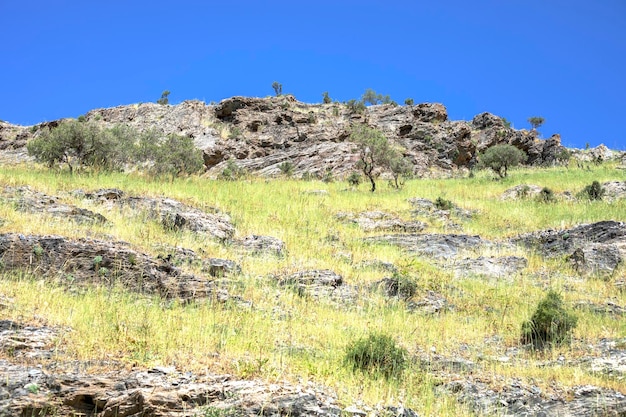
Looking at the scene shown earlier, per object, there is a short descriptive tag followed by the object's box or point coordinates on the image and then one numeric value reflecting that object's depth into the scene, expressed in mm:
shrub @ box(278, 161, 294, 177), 31259
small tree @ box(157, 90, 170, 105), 46094
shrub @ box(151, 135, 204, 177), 24438
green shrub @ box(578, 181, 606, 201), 22000
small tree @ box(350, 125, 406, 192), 26781
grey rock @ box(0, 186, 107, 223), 11430
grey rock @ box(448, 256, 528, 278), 12977
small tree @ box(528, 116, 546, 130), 59719
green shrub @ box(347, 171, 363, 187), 27047
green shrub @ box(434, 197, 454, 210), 21031
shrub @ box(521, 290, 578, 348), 8469
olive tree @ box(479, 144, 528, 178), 30062
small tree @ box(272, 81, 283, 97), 51544
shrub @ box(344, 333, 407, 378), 6224
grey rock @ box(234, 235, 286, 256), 12655
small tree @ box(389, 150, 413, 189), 26766
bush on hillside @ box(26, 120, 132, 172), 21359
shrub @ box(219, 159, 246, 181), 28278
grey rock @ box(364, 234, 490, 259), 14688
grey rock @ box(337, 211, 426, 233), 17469
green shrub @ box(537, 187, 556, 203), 22281
